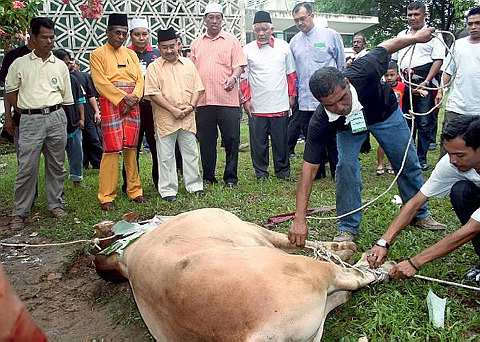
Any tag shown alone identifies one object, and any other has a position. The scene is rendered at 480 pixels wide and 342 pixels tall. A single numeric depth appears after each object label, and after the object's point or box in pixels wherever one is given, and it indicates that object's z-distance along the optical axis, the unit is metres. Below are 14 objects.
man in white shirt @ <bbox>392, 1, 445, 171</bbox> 6.57
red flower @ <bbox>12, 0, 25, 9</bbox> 4.66
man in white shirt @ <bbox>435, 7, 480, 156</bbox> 5.51
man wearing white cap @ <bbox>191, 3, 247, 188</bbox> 6.26
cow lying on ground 2.21
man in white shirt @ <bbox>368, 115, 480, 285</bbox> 2.98
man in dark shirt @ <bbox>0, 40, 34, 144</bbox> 5.40
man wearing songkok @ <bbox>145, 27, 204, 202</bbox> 5.79
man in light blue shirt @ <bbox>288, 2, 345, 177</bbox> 6.41
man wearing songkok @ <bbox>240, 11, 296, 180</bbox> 6.54
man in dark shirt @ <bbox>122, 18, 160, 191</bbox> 6.14
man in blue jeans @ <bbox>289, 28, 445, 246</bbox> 3.64
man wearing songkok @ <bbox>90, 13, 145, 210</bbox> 5.54
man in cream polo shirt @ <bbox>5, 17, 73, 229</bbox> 5.16
